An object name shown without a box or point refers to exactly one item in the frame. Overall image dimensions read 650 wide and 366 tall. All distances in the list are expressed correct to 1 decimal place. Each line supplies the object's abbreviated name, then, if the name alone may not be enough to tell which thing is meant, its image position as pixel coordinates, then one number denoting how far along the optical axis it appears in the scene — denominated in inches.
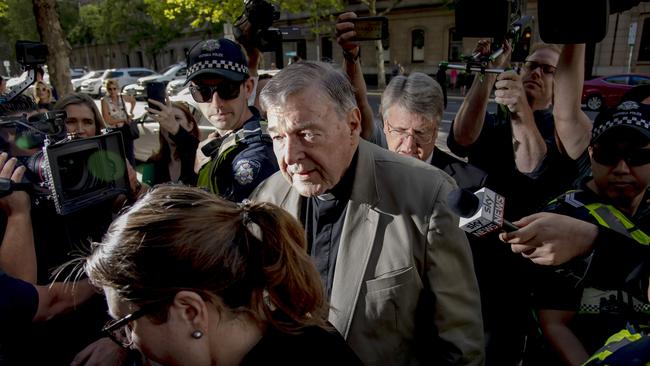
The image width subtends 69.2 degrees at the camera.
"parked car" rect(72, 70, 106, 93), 1067.1
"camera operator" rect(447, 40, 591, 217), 86.2
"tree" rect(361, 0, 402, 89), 823.9
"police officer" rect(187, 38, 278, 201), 88.2
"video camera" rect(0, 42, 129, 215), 76.6
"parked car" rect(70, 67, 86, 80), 1251.8
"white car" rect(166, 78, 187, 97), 571.2
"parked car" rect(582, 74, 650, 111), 585.3
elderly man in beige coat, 63.7
